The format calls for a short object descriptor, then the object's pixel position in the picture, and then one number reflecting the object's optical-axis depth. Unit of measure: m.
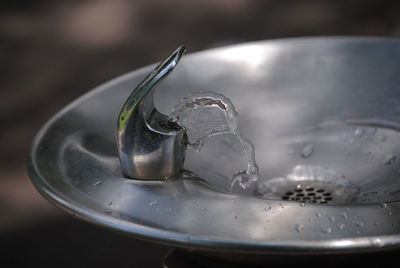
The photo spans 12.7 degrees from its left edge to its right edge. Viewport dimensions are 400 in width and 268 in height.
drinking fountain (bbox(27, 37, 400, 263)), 1.27
